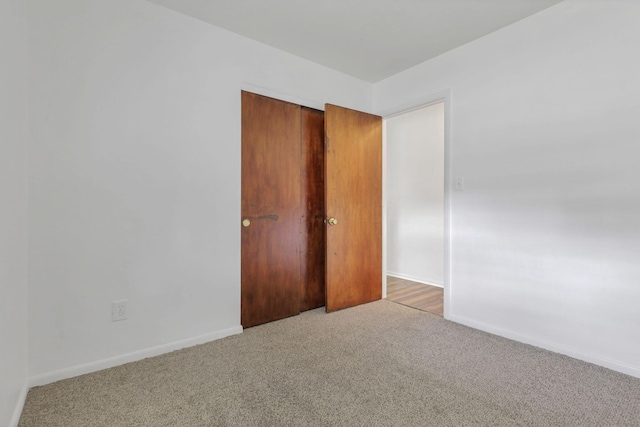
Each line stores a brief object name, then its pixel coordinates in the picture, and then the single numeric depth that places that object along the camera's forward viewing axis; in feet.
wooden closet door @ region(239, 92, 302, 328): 8.76
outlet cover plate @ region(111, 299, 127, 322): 6.61
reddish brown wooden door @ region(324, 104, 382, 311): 9.97
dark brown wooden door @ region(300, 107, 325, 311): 10.11
